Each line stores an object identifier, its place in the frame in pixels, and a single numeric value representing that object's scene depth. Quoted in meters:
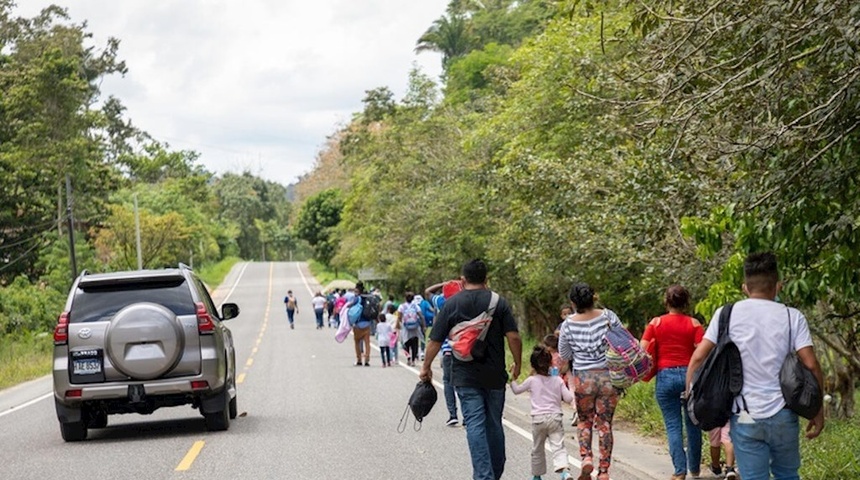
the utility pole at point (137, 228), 68.89
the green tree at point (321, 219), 103.81
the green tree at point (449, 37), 85.12
